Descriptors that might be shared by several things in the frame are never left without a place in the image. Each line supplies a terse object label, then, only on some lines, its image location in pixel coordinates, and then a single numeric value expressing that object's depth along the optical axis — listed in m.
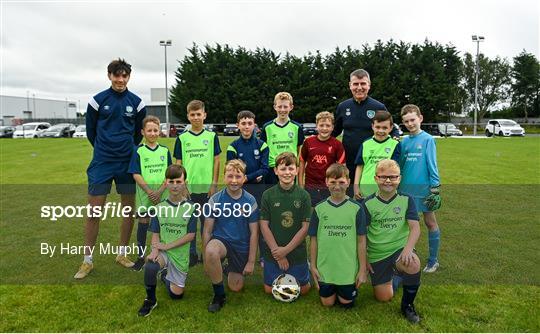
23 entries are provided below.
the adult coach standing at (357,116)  4.66
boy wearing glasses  3.61
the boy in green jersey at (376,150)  4.22
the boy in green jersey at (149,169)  4.42
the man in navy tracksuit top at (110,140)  4.45
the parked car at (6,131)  36.66
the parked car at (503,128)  32.81
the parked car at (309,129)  33.51
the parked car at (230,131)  36.44
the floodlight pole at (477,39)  36.18
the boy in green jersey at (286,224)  3.85
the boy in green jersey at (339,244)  3.54
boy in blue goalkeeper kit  4.25
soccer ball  3.69
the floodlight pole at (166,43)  37.78
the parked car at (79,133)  33.77
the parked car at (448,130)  34.34
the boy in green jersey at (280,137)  4.80
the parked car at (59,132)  34.97
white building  69.19
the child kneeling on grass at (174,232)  3.80
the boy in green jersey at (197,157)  4.55
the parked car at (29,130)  34.59
